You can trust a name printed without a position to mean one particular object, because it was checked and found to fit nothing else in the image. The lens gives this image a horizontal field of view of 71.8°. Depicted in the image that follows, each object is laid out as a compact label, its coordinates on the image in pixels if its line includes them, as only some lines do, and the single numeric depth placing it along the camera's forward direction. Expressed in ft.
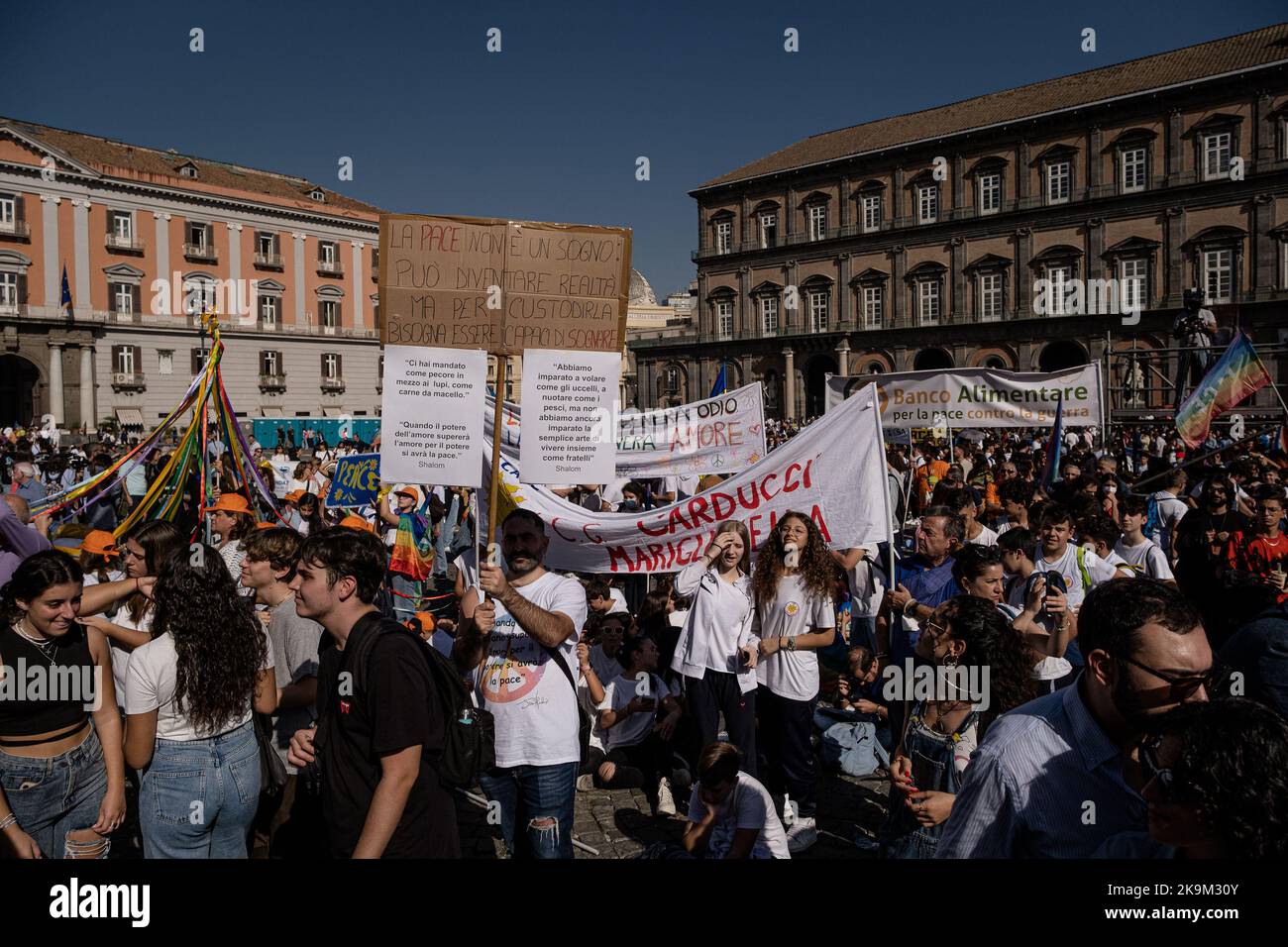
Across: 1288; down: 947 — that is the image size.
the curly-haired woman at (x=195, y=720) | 10.41
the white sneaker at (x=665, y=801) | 17.34
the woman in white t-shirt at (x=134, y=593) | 13.09
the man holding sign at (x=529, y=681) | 11.59
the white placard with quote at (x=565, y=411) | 13.78
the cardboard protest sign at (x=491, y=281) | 13.28
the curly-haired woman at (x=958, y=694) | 11.20
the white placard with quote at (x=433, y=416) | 13.50
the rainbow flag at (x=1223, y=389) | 35.22
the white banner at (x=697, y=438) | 30.96
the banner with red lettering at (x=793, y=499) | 19.19
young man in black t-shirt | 8.49
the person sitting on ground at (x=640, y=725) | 18.15
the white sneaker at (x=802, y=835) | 15.49
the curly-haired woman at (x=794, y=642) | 15.99
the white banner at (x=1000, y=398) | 39.99
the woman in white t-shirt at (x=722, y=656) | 15.87
